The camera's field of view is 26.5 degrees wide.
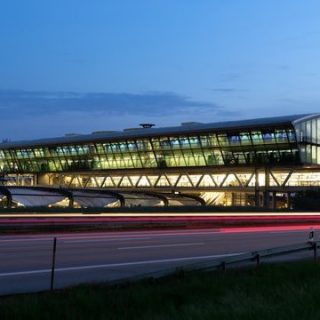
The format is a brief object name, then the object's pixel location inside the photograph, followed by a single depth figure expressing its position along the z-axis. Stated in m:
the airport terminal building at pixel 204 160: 93.19
